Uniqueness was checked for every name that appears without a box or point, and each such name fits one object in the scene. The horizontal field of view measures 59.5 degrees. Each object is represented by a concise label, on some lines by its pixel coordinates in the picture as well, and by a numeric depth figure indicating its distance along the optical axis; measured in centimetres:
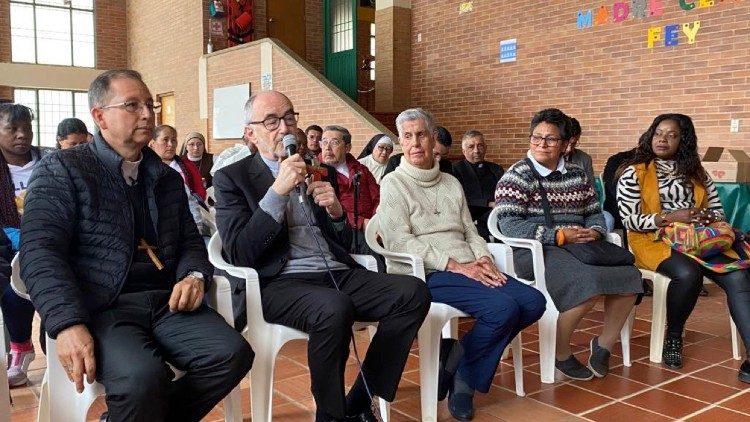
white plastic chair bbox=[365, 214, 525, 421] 251
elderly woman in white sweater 257
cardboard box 510
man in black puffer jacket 173
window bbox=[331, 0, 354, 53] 1096
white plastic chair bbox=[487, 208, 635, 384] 301
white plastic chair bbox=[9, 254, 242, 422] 177
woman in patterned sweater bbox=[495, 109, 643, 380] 303
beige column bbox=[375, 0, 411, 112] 901
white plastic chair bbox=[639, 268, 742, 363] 332
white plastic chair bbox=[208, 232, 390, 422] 226
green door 1080
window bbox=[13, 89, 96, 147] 1255
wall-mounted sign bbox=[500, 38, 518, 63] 769
